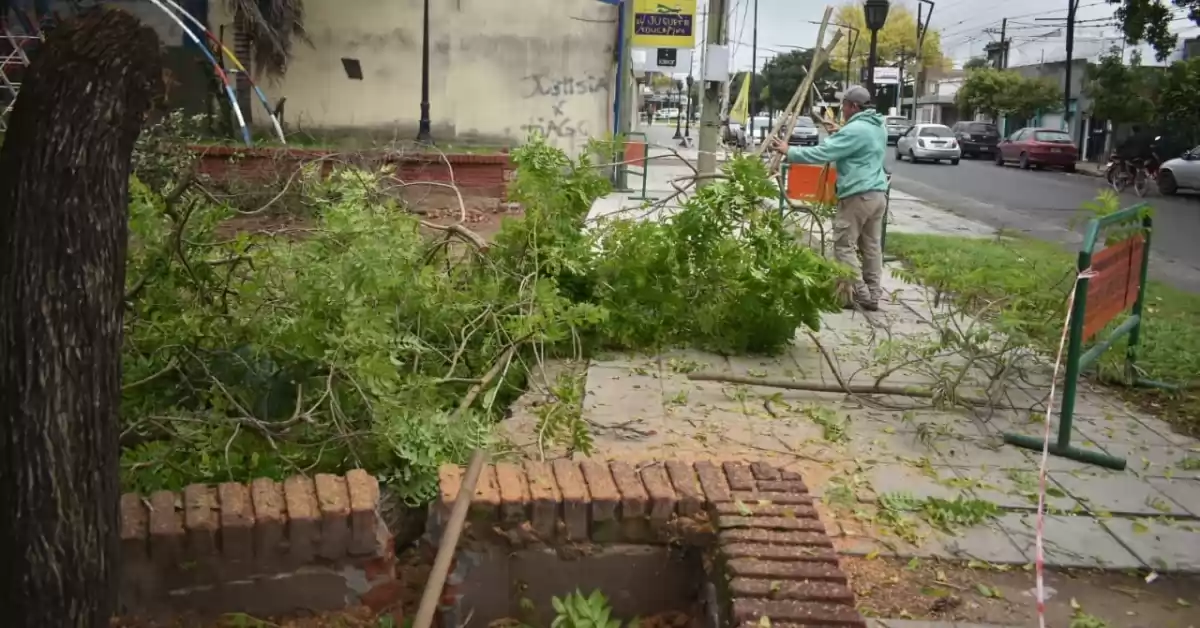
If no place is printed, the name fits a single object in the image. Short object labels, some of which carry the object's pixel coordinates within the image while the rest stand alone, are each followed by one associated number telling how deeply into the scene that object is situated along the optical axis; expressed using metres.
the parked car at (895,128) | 54.23
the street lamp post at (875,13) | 19.45
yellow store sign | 18.19
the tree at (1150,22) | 25.50
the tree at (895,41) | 84.88
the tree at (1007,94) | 51.62
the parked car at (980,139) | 43.97
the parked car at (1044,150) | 36.16
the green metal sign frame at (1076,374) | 4.88
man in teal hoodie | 7.95
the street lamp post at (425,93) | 16.77
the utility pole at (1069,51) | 42.25
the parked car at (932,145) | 38.94
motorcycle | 26.44
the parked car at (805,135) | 39.19
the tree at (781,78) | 78.25
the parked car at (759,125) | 53.95
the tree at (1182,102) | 29.72
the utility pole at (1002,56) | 67.94
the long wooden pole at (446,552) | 2.69
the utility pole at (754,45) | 52.57
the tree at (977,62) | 79.36
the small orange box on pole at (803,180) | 12.43
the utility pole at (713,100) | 11.98
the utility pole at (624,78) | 18.94
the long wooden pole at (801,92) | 7.53
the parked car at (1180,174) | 25.11
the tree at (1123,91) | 33.84
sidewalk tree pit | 3.08
